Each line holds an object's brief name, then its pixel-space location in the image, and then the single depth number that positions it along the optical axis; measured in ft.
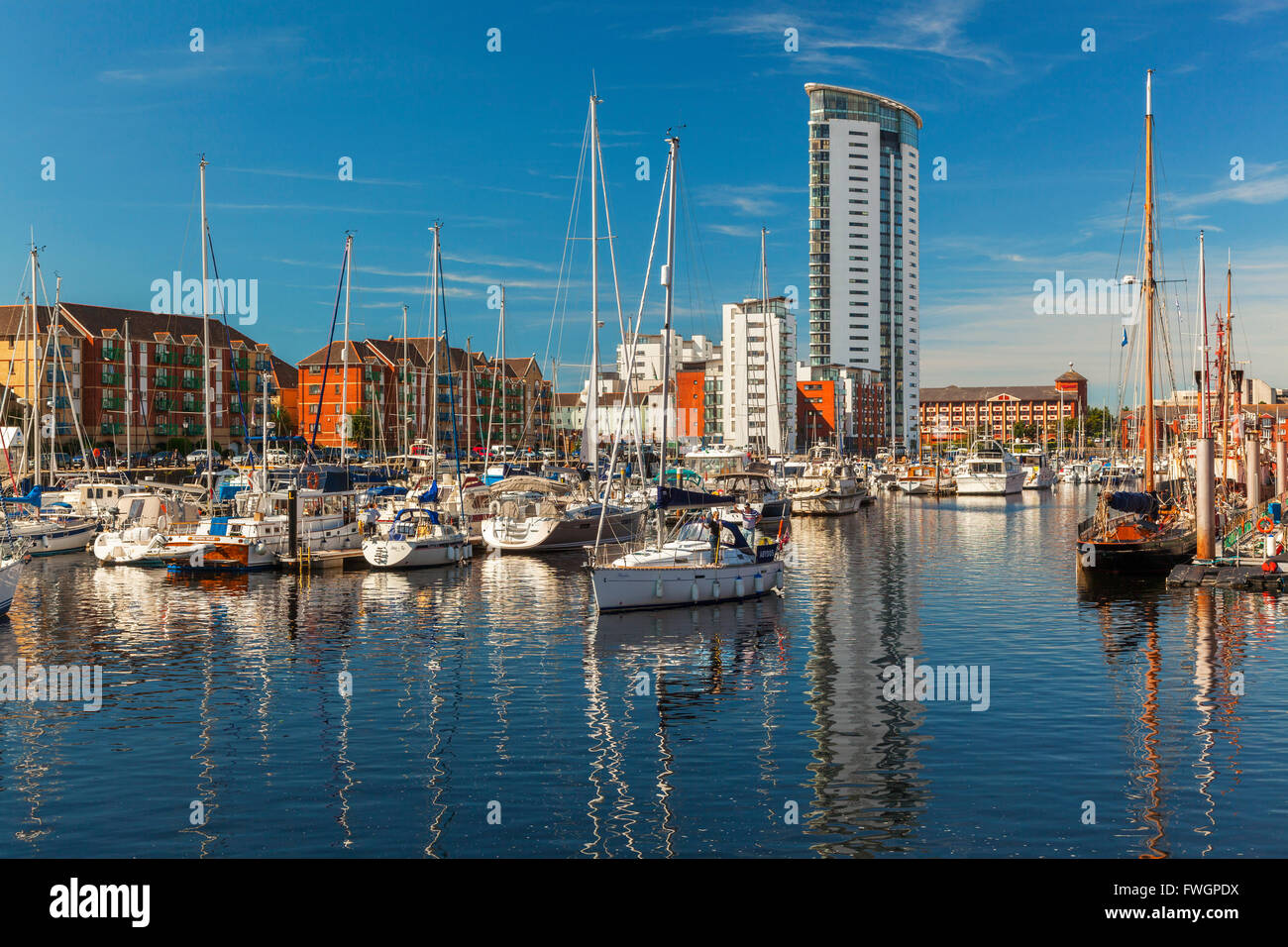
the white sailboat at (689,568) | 127.75
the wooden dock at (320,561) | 179.01
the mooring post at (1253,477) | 211.82
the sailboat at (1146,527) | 160.66
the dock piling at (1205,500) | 145.48
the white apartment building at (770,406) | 602.03
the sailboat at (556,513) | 202.18
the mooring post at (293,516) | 177.47
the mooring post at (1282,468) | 230.68
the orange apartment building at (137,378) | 427.74
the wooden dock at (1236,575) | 139.54
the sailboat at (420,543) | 177.06
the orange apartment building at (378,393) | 538.88
